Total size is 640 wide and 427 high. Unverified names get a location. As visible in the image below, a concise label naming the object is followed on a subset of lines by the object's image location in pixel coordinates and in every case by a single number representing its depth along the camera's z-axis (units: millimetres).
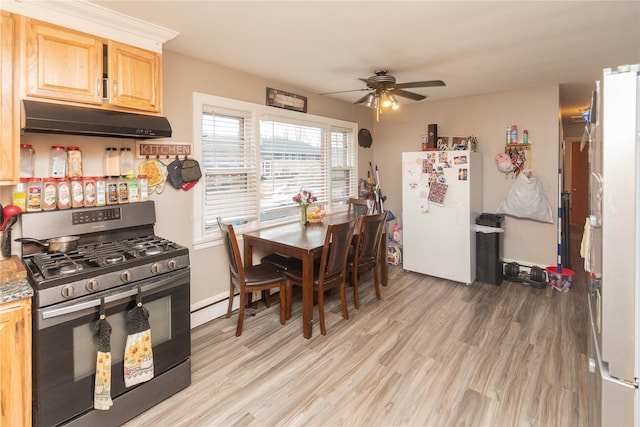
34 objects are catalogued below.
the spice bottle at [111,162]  2377
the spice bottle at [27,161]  1979
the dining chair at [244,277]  2738
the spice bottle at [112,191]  2330
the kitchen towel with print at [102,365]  1664
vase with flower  3842
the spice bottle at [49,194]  2027
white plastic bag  3980
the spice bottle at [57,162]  2100
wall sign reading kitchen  2570
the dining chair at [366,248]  3260
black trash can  3980
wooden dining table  2754
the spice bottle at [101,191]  2258
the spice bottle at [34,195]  1981
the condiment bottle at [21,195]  1953
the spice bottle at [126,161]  2451
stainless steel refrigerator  962
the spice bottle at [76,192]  2146
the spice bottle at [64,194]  2092
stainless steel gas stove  1555
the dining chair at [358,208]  4434
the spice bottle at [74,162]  2170
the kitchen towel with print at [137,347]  1782
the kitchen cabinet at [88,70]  1801
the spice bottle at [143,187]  2523
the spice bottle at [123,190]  2391
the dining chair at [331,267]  2822
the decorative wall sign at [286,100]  3572
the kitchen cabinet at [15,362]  1480
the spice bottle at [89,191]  2197
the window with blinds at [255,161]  3057
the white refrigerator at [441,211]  3906
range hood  1731
